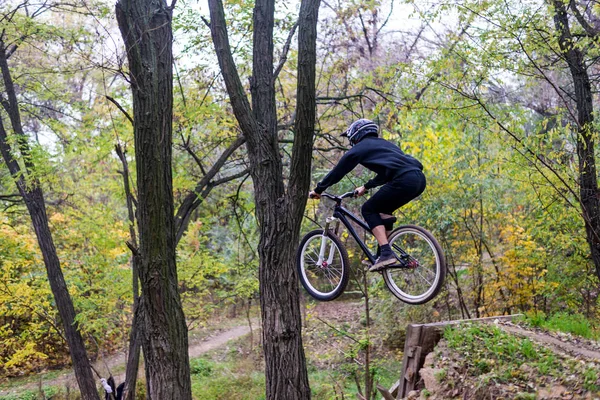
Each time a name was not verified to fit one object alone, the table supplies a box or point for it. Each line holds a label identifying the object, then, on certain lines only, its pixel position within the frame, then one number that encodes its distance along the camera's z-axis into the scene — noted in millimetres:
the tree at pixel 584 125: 7554
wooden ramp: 6684
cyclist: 5059
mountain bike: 5176
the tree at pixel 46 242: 9245
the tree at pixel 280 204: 5109
